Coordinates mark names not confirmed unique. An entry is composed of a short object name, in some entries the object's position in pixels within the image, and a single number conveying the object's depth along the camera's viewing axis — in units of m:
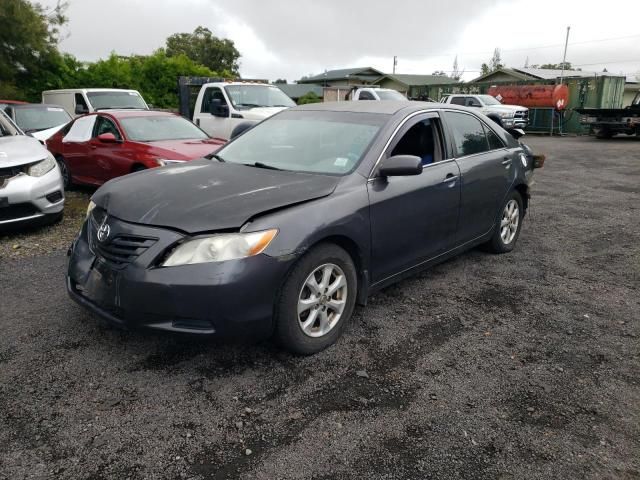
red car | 7.12
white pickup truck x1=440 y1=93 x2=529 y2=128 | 21.73
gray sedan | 2.89
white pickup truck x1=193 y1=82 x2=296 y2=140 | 10.59
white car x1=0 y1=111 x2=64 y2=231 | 5.56
